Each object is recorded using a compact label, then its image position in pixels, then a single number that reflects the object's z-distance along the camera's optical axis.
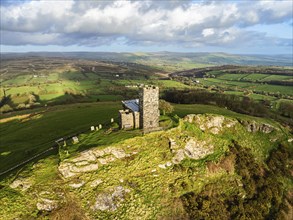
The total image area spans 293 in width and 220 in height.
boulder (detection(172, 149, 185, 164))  43.11
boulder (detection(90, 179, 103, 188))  35.91
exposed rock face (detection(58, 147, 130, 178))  35.62
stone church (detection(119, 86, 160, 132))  43.22
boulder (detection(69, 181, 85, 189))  35.03
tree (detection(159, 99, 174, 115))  55.87
